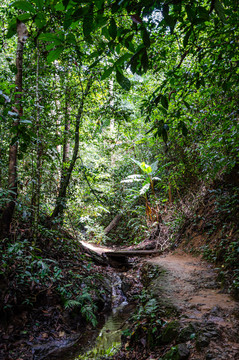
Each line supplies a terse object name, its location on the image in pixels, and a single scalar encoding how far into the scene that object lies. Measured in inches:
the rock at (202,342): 74.6
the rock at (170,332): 88.6
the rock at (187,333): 82.1
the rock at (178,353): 74.6
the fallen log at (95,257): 254.8
